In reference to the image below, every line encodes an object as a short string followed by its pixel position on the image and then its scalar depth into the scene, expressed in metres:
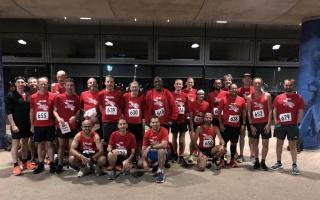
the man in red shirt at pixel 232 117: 4.07
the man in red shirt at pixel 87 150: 3.63
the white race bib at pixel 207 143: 4.13
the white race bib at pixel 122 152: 3.73
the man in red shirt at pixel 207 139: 4.11
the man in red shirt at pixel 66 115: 3.83
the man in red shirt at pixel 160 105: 4.03
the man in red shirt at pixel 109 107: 3.94
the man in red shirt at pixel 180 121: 4.32
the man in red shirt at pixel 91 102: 3.97
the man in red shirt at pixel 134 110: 3.96
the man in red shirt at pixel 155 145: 3.63
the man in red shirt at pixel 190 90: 4.54
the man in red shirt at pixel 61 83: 4.14
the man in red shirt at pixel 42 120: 3.75
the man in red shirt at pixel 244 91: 4.46
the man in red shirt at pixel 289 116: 3.86
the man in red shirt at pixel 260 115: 3.96
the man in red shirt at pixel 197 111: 4.34
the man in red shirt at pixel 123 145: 3.68
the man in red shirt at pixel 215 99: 4.41
